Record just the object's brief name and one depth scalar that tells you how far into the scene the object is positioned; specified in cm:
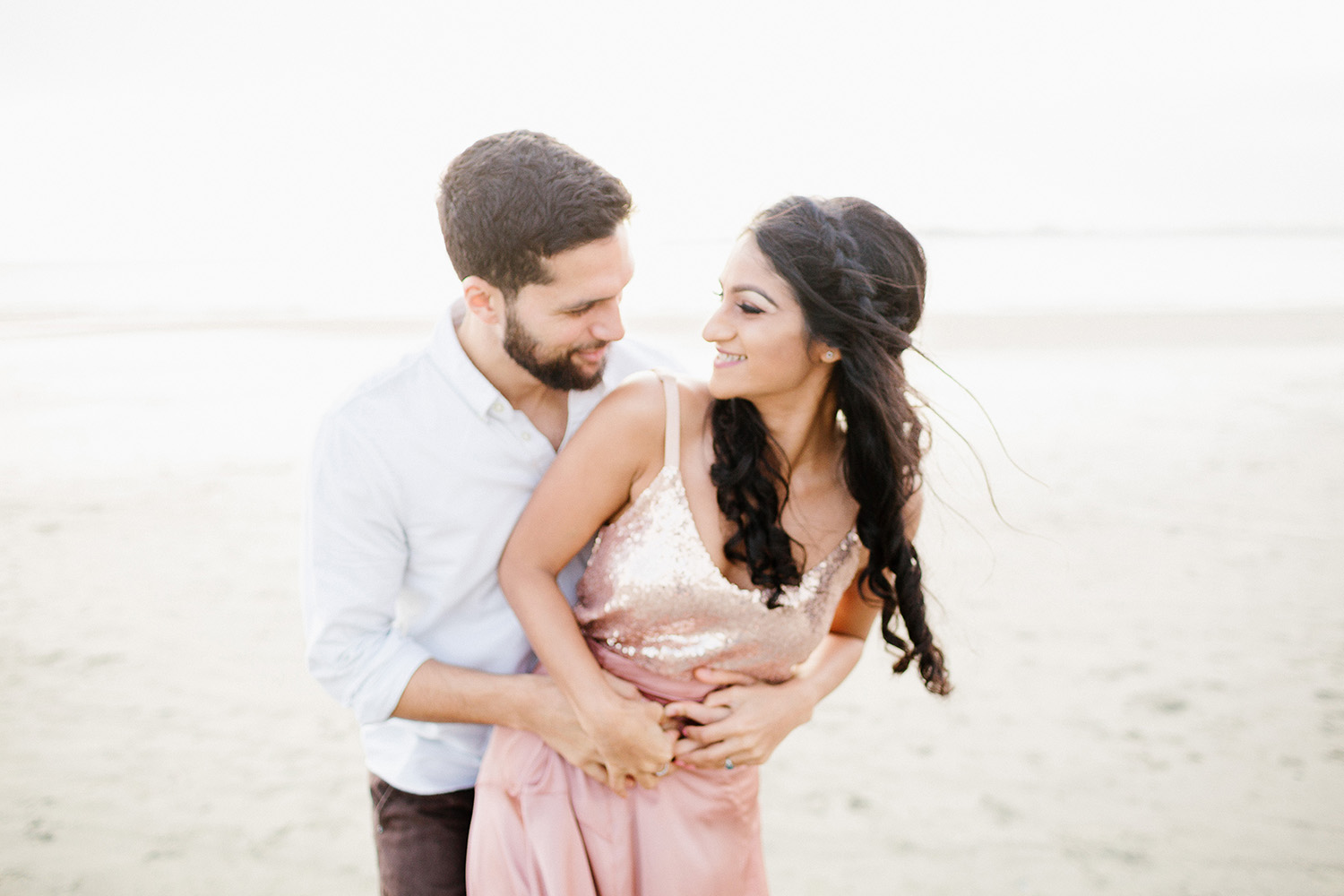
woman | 208
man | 214
